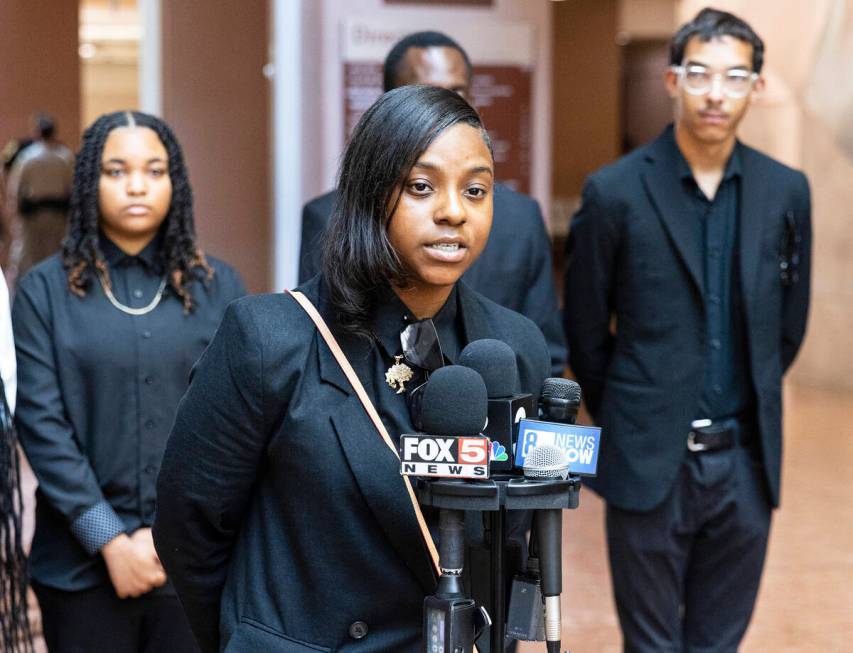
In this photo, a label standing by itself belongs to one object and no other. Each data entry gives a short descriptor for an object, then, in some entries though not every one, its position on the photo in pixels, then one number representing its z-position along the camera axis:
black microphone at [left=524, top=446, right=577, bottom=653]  2.10
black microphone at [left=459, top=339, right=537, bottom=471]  2.17
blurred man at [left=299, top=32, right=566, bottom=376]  4.31
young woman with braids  3.73
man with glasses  4.37
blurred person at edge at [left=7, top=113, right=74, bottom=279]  14.32
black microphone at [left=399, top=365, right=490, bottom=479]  2.04
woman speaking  2.41
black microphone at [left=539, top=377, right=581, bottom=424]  2.21
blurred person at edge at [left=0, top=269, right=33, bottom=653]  3.36
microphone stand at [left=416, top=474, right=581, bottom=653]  2.04
